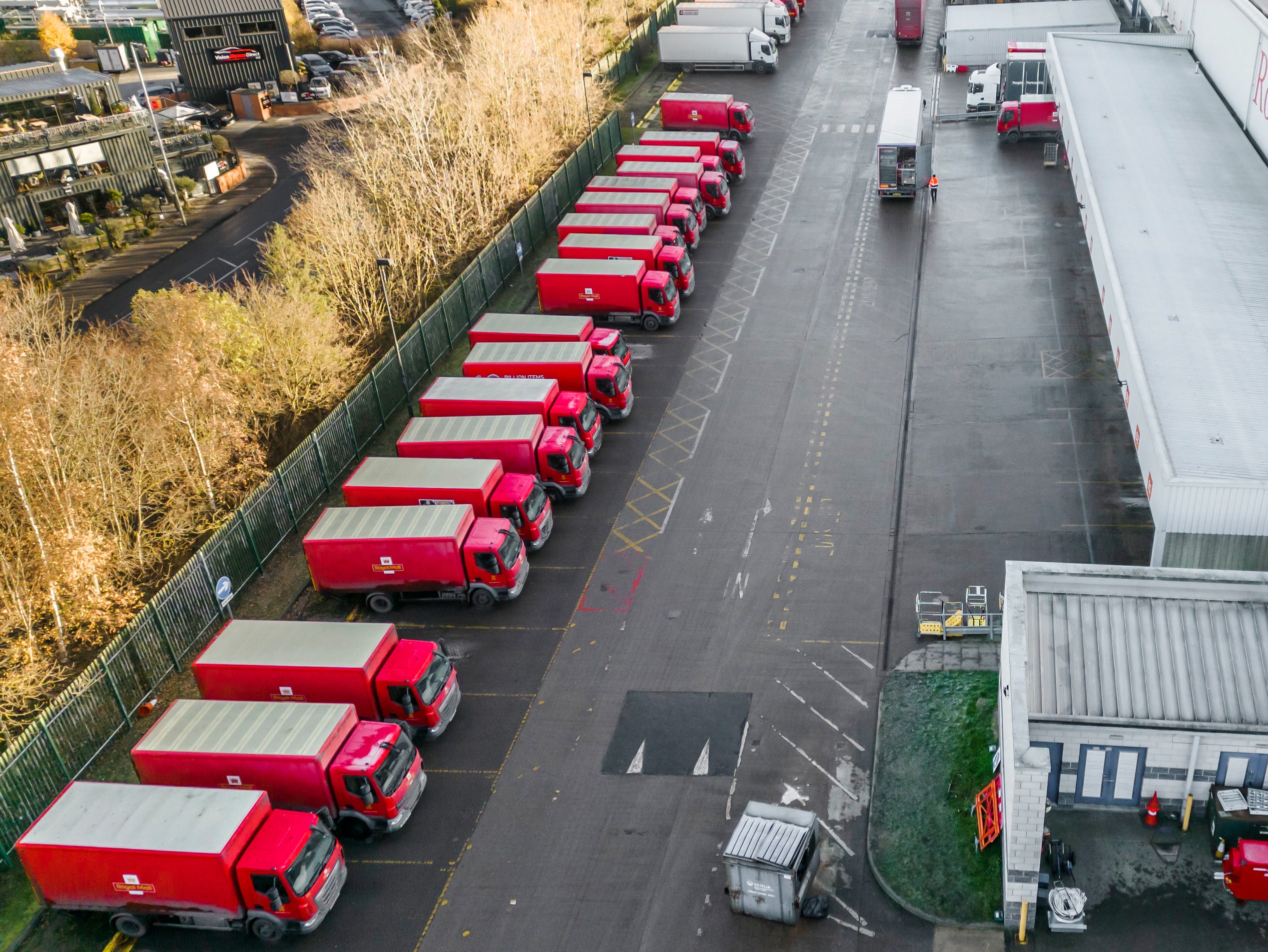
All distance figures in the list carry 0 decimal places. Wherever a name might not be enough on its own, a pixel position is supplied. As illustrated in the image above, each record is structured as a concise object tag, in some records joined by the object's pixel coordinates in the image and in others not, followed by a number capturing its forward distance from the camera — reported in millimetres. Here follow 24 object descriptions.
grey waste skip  23281
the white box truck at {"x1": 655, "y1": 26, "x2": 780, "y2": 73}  79312
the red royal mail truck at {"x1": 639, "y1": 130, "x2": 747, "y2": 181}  61750
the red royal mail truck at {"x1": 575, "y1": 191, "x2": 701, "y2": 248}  53406
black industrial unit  82938
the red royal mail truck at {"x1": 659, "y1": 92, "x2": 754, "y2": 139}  67625
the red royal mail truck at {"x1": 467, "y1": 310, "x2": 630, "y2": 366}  43062
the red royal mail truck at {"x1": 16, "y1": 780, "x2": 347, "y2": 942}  23609
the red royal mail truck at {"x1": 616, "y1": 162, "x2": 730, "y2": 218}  57500
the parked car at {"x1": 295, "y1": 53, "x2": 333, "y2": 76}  89938
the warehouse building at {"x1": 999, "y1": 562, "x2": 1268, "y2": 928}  23312
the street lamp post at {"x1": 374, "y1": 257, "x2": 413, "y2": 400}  37969
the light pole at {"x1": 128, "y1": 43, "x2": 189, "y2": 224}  66000
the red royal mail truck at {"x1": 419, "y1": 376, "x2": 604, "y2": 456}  38625
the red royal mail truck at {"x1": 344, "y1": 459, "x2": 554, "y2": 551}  34438
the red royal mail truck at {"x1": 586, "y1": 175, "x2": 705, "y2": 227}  55531
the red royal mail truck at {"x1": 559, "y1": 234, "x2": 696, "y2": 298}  49312
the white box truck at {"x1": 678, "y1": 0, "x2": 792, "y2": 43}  82000
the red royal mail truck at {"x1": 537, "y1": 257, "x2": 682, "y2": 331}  47531
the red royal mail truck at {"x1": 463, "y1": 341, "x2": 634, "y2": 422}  41094
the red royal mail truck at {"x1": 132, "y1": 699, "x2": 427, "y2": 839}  25812
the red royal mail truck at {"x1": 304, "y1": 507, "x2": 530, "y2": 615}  32531
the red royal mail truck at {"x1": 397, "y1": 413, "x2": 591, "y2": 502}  36750
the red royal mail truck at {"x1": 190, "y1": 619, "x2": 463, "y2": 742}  28312
